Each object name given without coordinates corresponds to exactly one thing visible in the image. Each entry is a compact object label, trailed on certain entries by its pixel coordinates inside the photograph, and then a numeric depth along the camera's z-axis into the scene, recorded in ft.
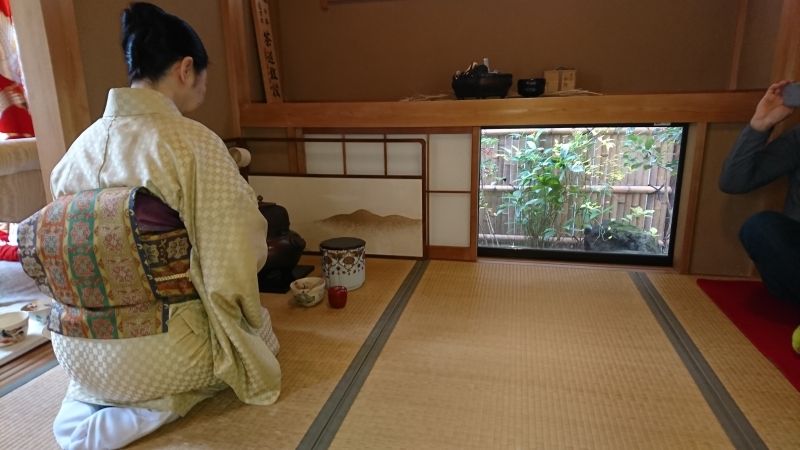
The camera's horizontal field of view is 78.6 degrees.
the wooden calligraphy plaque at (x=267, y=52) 10.37
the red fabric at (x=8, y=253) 9.89
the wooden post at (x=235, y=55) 9.75
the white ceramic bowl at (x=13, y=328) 6.51
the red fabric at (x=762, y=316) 6.02
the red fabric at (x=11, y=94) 8.66
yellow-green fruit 6.04
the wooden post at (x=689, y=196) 8.67
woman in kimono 4.67
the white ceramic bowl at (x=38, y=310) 7.31
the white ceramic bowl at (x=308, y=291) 7.69
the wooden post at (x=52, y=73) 6.02
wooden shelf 8.34
